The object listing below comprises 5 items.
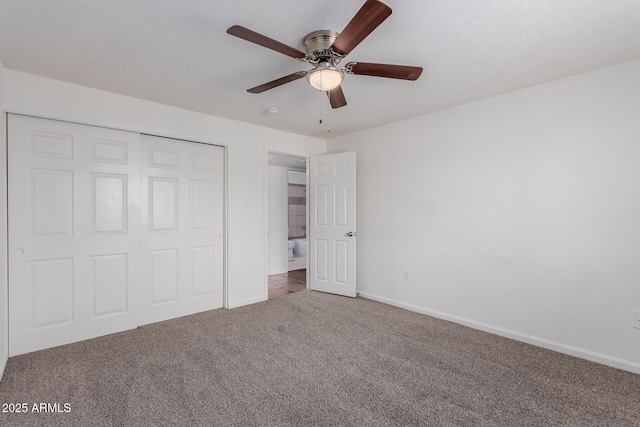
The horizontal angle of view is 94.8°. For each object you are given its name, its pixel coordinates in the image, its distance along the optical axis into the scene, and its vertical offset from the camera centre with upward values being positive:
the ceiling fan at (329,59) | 1.52 +0.92
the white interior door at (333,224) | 4.09 -0.14
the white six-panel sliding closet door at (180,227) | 3.14 -0.13
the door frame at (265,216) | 3.98 -0.02
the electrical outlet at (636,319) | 2.21 -0.80
